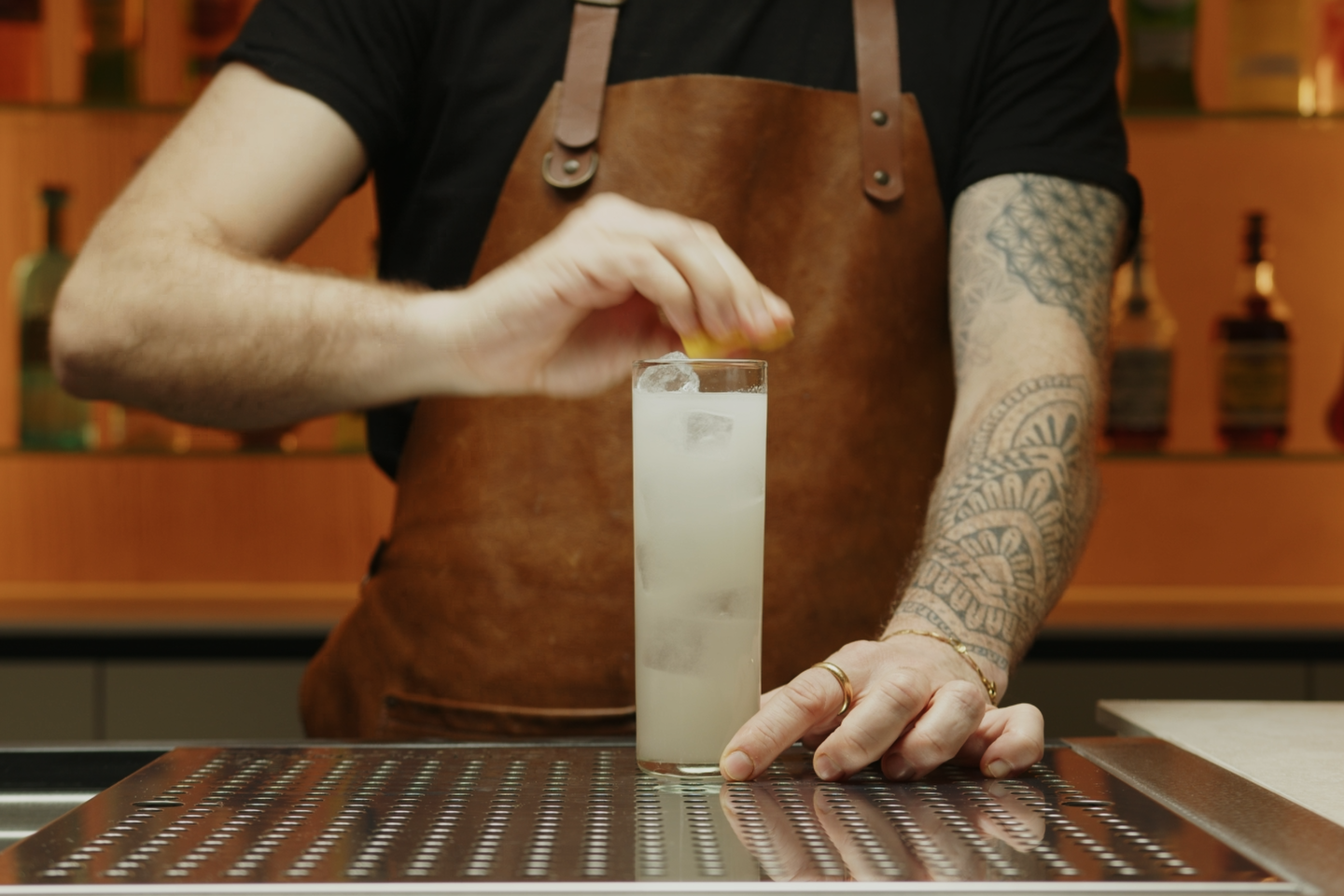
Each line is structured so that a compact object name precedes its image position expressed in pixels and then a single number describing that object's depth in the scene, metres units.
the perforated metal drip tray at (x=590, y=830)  0.56
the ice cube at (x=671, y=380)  0.73
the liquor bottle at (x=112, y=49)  2.20
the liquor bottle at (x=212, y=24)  2.20
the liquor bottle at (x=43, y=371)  2.18
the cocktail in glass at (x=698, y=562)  0.74
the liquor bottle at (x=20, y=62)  2.21
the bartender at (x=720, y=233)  1.11
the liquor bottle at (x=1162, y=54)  2.18
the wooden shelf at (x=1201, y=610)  1.92
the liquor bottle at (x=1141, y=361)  2.14
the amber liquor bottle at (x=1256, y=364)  2.14
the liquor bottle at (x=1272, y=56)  2.17
